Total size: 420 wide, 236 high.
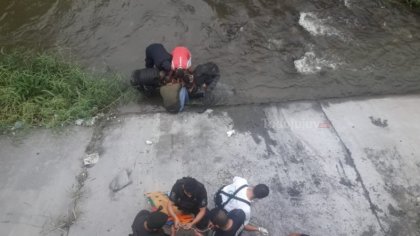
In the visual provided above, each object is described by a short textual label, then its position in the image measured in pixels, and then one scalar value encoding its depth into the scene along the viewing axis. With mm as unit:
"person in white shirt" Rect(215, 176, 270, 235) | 3885
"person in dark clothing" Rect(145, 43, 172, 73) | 5492
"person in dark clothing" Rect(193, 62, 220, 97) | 5441
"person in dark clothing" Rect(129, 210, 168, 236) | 3268
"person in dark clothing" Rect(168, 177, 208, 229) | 3542
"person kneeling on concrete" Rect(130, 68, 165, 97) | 5383
